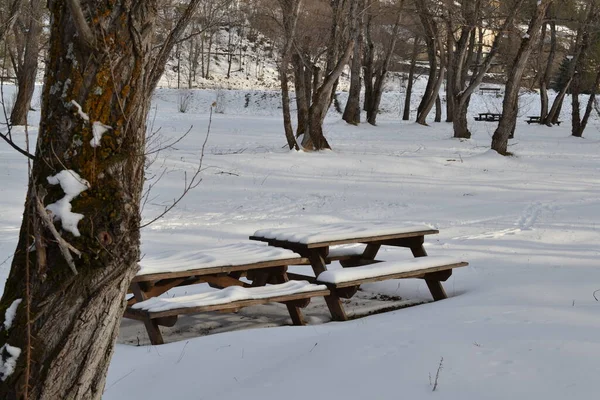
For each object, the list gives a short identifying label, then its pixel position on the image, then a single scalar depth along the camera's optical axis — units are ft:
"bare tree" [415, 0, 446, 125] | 79.23
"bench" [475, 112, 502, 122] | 128.98
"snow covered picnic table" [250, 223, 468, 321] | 19.66
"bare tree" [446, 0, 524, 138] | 66.08
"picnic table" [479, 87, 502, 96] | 188.65
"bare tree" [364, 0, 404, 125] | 99.95
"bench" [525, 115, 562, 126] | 127.26
